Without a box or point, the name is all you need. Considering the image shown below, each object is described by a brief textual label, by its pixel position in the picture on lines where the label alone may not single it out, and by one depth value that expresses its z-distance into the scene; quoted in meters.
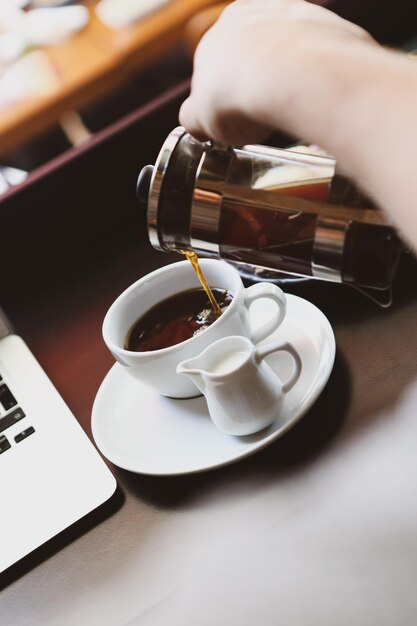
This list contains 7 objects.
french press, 0.52
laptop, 0.66
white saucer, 0.64
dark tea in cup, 0.71
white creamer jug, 0.60
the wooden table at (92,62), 1.40
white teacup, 0.65
